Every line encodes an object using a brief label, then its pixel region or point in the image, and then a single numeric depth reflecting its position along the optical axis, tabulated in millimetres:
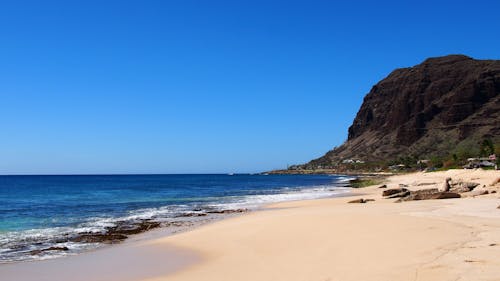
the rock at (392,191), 35094
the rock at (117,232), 19359
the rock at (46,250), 16320
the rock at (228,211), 30997
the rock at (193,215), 29575
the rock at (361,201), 31697
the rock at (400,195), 32469
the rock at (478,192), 28156
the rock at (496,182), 33000
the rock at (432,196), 27664
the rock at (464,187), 30512
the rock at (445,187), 33406
